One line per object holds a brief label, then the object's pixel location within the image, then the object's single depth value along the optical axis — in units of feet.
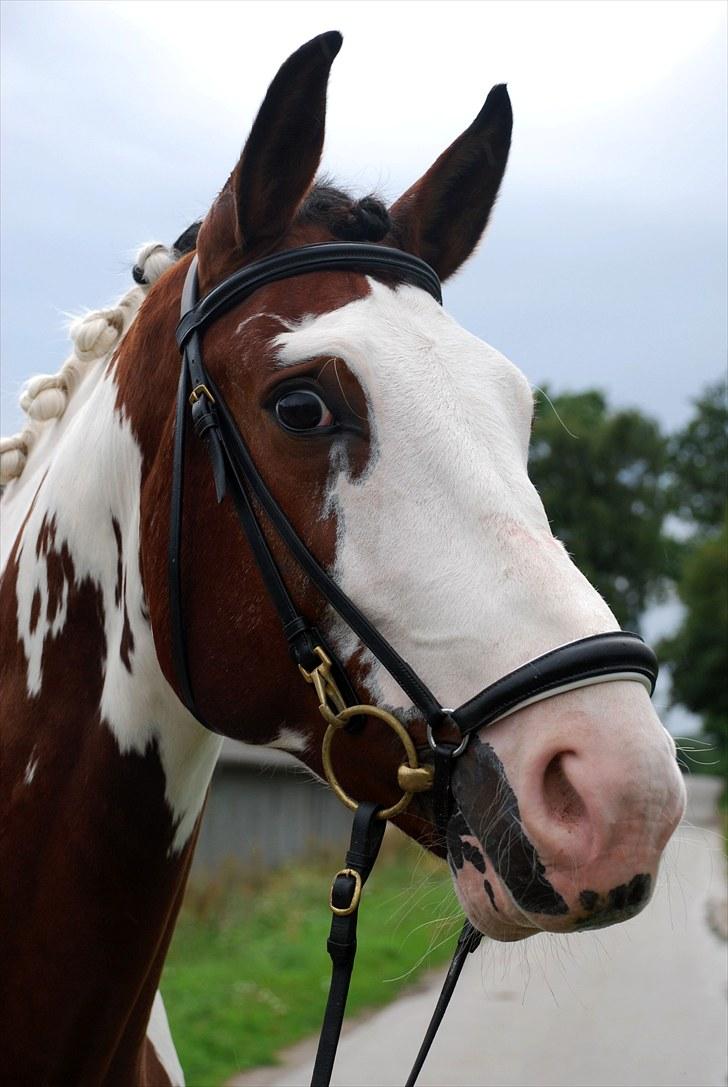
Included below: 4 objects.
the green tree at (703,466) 229.04
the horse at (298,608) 5.95
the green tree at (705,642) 170.30
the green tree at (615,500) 200.54
